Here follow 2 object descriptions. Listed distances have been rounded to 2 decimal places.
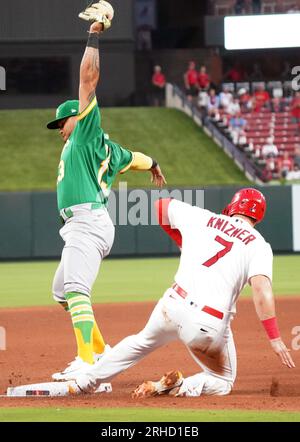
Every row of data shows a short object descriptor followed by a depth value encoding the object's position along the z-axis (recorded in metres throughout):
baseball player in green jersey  13.56
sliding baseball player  12.05
